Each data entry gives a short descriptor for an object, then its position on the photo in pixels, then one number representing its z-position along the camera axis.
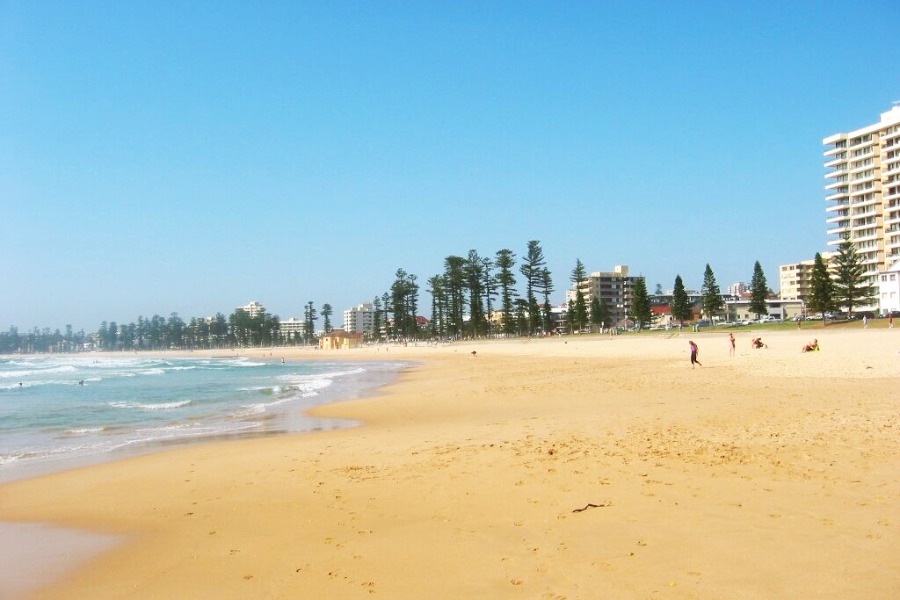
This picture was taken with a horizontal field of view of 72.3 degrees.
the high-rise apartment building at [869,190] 83.69
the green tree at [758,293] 78.44
